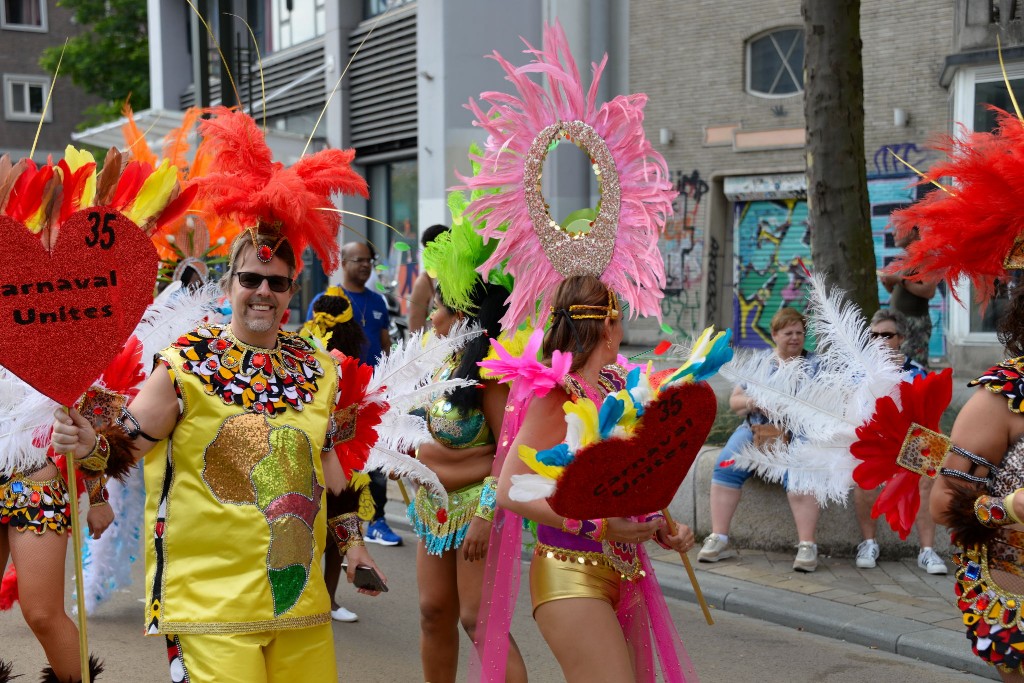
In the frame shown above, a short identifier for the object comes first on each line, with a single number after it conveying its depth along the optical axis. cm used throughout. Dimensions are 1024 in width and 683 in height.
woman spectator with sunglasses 652
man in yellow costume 311
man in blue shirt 781
